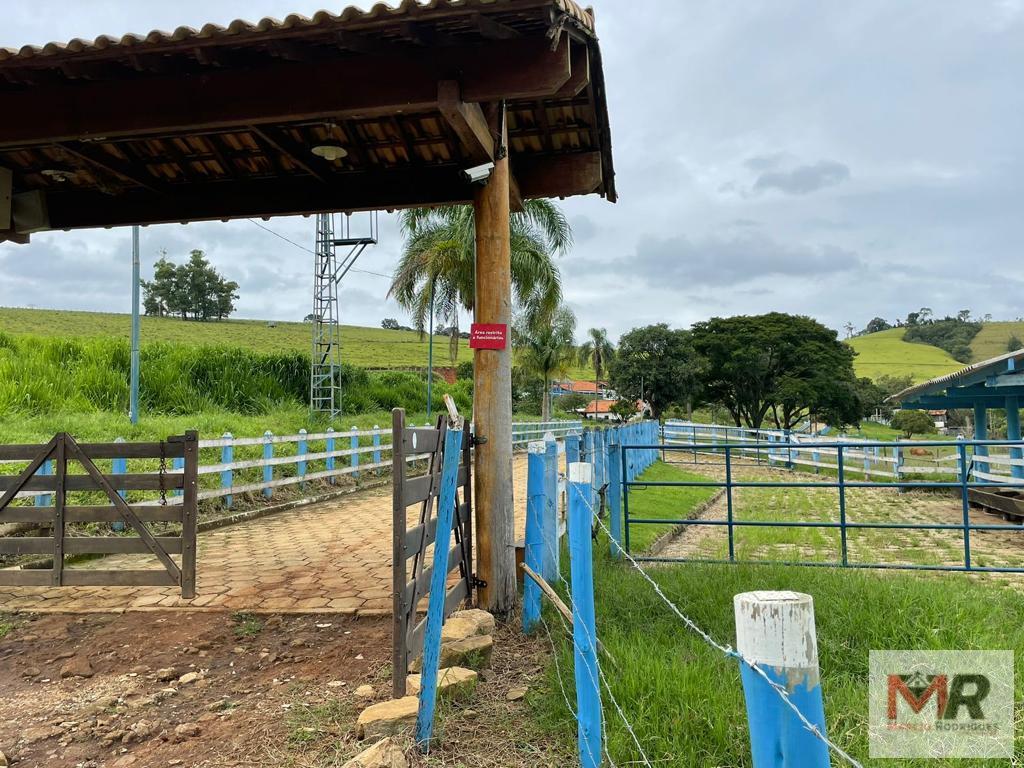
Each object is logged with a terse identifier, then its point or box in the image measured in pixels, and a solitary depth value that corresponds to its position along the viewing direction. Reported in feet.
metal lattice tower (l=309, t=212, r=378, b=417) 66.59
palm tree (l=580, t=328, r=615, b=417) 174.29
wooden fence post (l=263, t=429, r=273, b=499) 35.87
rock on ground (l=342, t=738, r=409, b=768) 9.09
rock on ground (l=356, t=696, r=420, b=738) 10.52
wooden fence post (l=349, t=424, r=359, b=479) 46.88
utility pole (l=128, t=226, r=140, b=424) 38.52
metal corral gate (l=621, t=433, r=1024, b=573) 21.33
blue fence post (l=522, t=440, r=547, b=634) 17.24
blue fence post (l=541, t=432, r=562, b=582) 17.81
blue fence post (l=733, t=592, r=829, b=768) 4.15
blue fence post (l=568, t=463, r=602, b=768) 8.86
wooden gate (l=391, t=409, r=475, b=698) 10.89
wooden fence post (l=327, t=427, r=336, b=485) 43.14
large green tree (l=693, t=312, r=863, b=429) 131.34
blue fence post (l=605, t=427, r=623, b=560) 25.05
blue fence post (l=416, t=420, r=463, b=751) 10.41
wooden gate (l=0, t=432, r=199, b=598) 18.21
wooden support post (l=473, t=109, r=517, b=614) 17.02
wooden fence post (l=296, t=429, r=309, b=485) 39.60
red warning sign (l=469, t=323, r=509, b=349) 17.26
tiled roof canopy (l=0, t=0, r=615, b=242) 14.16
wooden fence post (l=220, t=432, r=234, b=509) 32.68
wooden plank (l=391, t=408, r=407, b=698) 10.84
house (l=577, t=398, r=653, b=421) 133.07
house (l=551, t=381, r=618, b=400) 232.32
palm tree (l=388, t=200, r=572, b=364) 63.72
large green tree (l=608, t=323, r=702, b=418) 134.72
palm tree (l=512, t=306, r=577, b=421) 116.81
